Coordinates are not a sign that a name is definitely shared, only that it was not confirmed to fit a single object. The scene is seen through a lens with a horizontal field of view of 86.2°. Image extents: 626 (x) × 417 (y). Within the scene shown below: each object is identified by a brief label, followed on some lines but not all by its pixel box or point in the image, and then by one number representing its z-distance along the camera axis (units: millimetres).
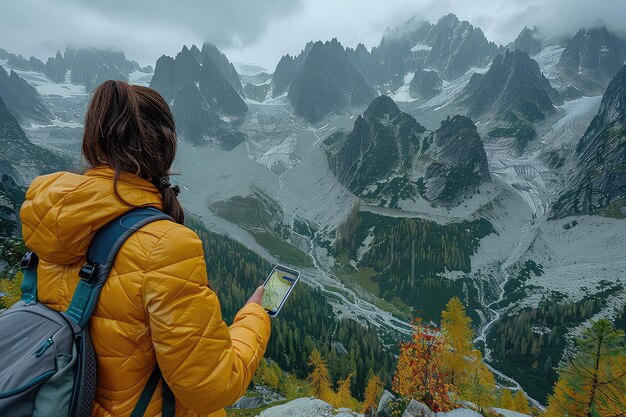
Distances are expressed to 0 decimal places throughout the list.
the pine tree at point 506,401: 36503
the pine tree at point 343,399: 35825
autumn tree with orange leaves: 16938
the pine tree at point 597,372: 11734
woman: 2762
